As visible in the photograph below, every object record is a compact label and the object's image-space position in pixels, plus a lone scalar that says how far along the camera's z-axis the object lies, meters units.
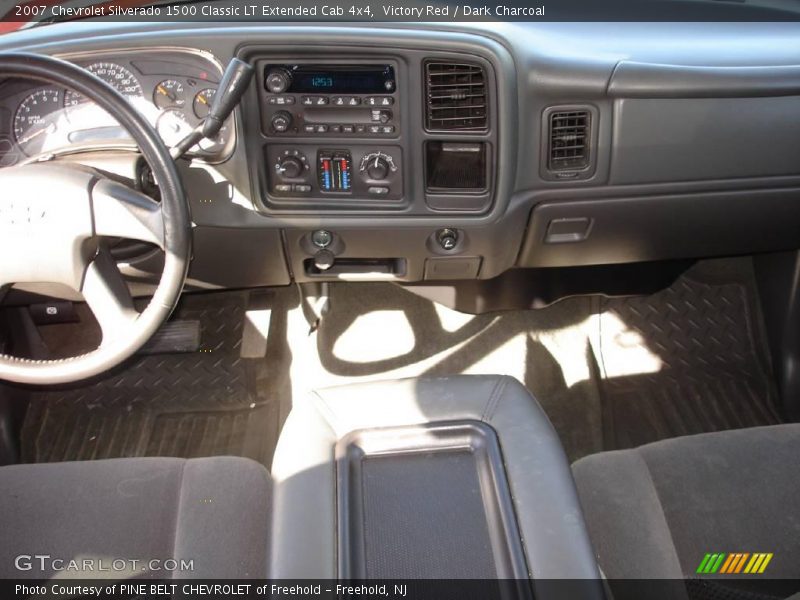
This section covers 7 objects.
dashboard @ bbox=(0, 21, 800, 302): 1.65
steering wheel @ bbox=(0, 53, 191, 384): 1.42
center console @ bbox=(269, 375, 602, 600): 1.17
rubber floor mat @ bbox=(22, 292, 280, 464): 2.27
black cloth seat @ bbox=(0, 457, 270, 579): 1.33
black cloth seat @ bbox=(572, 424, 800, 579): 1.30
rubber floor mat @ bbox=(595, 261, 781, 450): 2.28
